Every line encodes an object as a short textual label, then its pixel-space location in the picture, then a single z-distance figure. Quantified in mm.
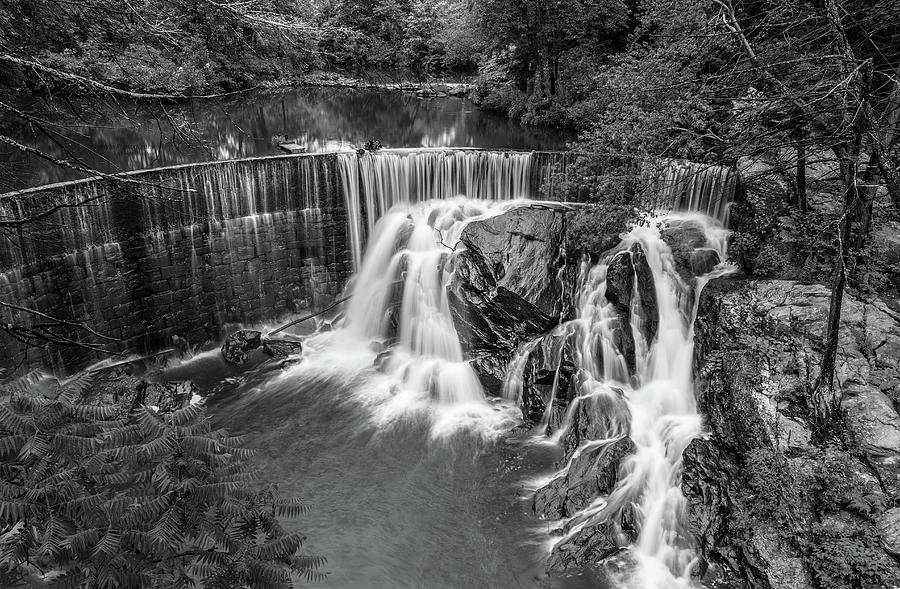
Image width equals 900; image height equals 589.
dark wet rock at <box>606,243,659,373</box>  12898
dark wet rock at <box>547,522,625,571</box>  9375
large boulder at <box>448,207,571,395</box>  13891
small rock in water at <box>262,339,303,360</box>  15359
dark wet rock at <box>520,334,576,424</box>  12836
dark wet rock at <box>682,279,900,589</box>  8195
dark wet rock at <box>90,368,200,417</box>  12180
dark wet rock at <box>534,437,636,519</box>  10438
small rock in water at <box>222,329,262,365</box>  15078
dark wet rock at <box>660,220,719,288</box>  12953
